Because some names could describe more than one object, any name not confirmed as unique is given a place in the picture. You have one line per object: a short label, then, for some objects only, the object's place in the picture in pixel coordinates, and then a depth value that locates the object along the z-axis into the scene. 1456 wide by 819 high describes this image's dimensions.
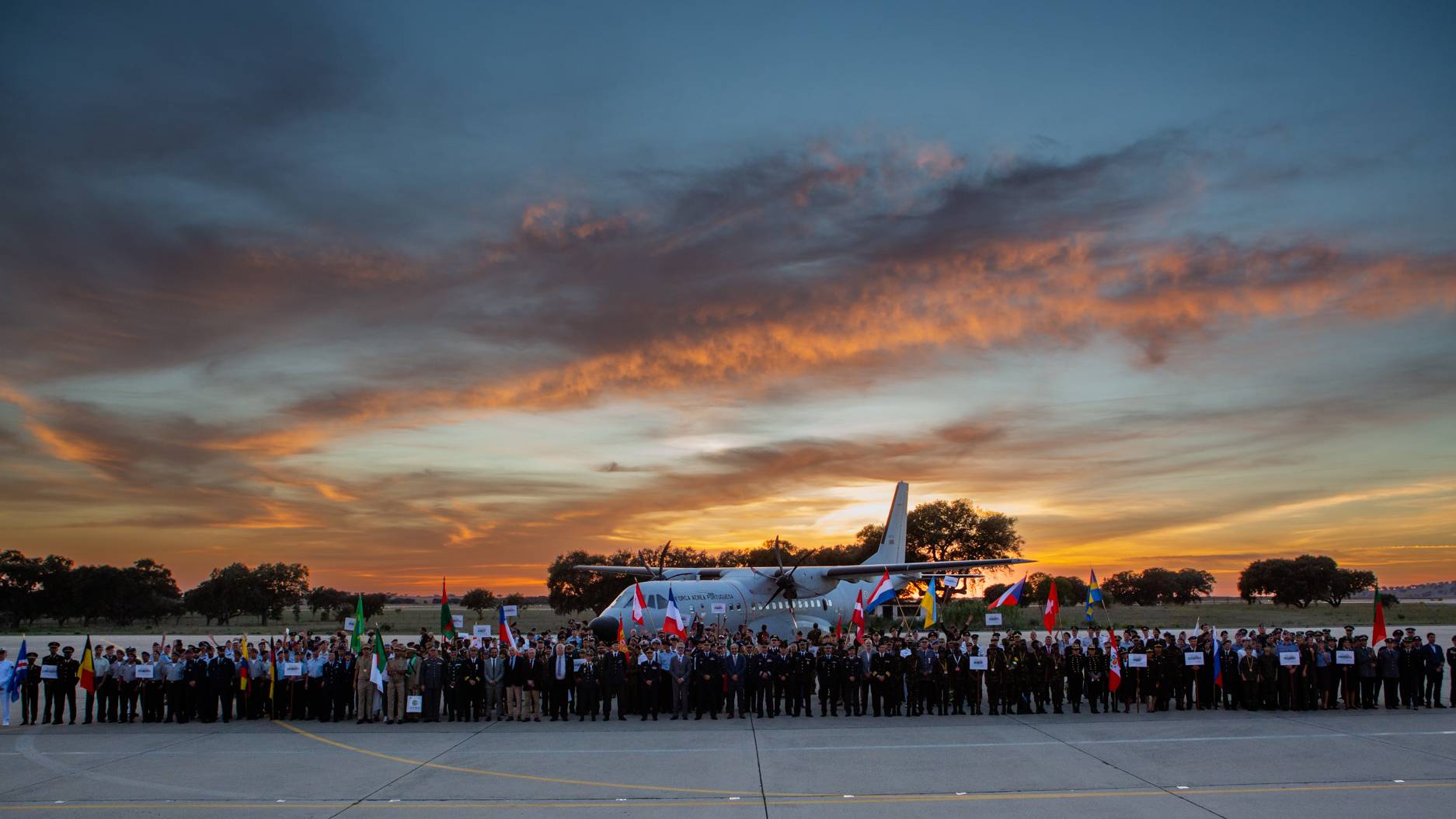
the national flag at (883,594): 33.41
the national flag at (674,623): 23.95
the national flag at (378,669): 19.19
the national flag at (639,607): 26.16
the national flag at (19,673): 19.78
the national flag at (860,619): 24.67
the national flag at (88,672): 19.75
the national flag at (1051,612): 24.39
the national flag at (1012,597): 27.06
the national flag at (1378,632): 21.07
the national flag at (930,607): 31.10
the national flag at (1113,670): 19.81
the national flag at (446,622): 23.77
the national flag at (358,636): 20.19
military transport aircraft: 28.95
